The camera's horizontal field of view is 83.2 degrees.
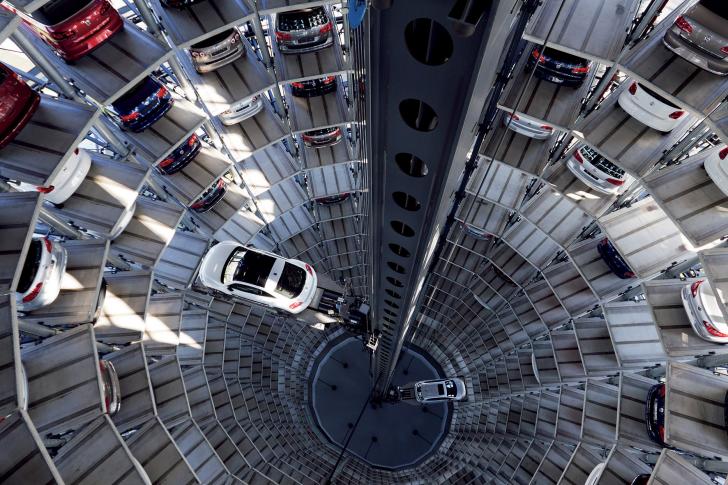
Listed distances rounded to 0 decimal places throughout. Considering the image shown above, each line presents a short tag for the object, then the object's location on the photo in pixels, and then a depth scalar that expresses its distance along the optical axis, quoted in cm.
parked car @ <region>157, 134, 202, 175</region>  1332
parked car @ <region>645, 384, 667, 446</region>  1215
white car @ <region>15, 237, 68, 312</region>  904
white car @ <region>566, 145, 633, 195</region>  1239
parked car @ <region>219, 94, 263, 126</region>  1382
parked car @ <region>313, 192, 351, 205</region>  2058
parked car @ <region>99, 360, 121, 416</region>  1114
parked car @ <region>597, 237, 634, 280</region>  1352
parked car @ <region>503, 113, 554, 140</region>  1255
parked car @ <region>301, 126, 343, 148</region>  1586
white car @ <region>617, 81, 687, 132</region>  1024
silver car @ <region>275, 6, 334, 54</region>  1186
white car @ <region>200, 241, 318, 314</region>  1543
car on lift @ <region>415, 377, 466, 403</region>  2258
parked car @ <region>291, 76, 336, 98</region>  1400
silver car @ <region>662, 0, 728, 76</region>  791
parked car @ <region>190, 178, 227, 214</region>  1534
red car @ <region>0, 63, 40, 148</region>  818
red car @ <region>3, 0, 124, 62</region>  862
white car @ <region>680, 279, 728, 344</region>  1060
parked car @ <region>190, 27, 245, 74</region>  1185
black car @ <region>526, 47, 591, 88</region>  1076
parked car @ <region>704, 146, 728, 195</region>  938
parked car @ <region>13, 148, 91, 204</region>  1005
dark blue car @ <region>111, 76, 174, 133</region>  1114
